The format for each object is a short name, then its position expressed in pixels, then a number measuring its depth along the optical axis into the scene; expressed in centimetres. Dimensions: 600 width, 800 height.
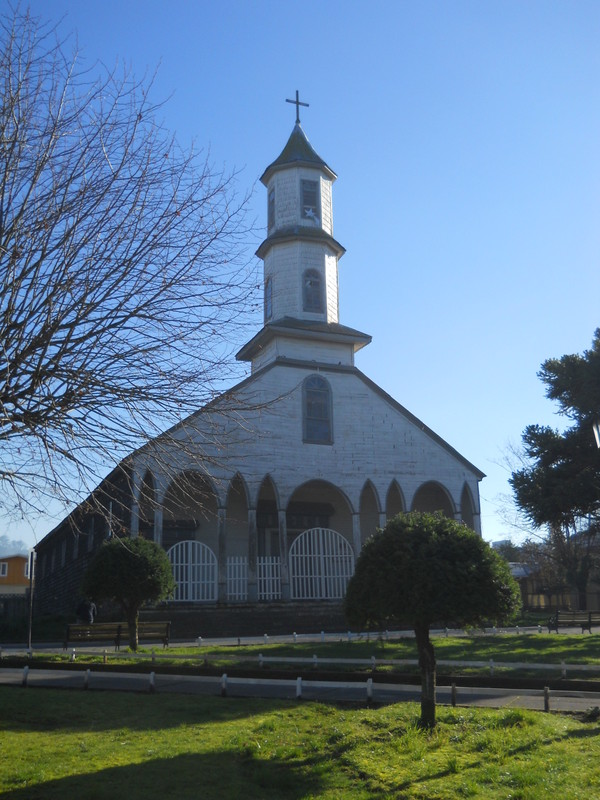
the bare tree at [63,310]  853
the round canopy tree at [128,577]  1908
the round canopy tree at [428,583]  994
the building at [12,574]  8000
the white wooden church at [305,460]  2917
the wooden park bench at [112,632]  1983
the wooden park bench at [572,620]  2580
